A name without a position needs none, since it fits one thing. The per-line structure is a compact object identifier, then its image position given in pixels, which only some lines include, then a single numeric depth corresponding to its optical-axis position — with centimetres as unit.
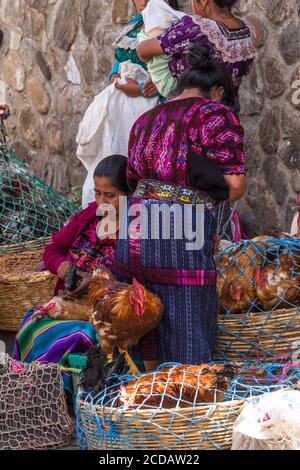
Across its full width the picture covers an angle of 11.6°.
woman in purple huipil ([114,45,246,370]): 667
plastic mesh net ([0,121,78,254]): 1089
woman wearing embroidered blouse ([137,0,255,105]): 791
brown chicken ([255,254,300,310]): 713
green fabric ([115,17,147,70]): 960
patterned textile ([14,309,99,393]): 803
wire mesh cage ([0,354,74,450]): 730
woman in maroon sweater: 806
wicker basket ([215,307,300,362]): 712
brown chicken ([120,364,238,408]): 603
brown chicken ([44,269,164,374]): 666
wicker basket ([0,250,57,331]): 950
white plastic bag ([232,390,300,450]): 512
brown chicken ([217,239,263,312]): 730
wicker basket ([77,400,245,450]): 579
